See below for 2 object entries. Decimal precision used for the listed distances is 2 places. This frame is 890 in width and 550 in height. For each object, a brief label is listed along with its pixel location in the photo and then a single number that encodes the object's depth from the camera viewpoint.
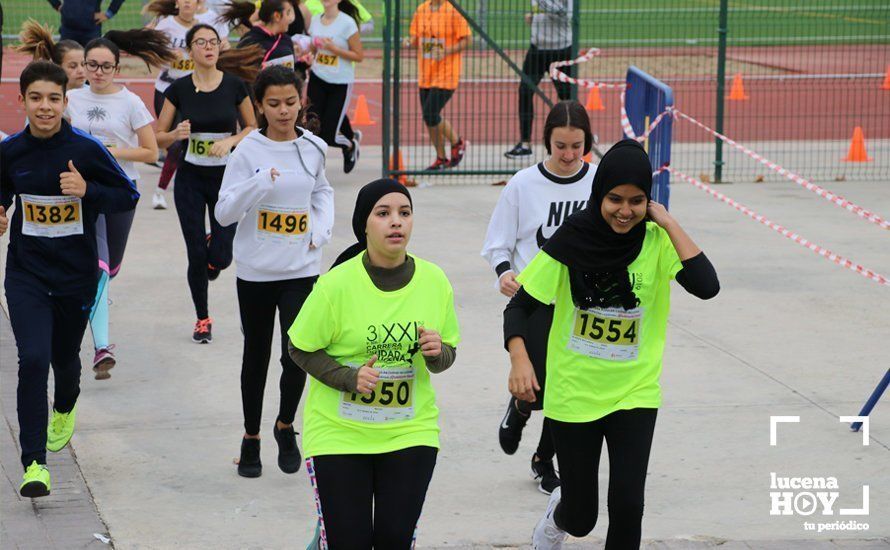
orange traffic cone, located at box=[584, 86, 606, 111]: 20.61
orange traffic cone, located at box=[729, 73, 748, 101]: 21.25
